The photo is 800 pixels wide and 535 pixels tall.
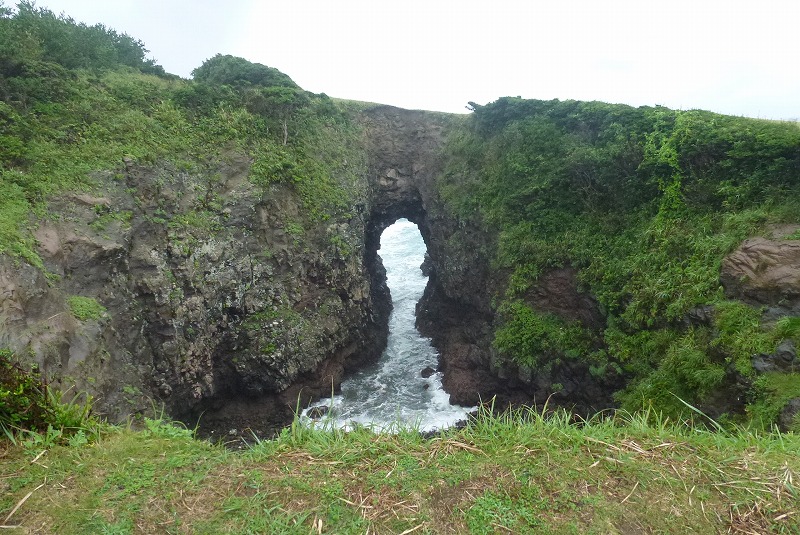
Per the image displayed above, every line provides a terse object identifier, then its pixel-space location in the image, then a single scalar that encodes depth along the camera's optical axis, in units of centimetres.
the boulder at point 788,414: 833
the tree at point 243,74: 2188
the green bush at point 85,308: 1060
